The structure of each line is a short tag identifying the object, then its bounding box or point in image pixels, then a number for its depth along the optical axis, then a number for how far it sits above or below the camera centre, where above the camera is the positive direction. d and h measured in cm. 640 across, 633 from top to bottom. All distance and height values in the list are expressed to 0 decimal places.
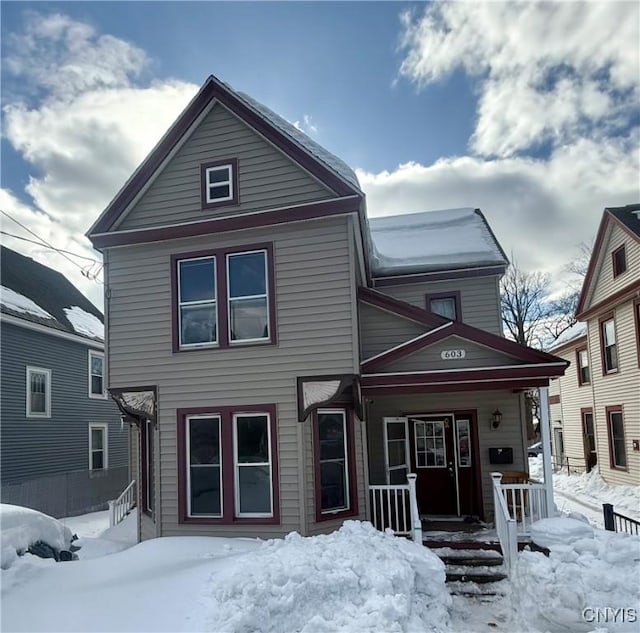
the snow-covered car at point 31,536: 615 -179
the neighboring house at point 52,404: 1540 -27
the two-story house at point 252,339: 899 +88
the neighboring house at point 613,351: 1639 +85
